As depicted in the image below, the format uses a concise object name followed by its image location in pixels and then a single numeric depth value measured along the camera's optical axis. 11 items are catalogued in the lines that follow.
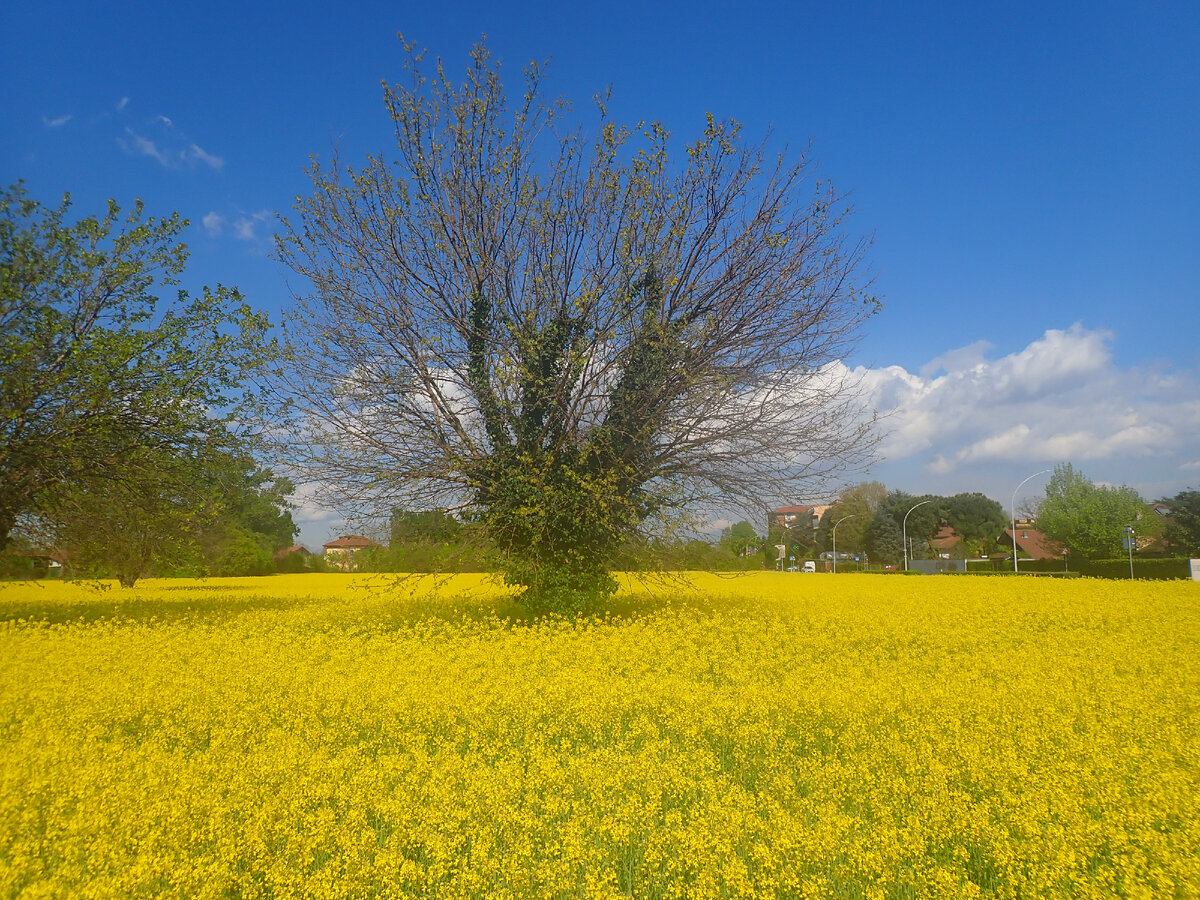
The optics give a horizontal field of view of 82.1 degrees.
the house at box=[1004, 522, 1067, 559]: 70.75
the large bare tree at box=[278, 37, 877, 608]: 12.45
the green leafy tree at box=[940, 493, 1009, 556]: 82.56
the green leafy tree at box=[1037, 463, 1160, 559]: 59.59
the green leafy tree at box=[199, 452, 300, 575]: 14.00
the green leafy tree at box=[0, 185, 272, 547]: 12.42
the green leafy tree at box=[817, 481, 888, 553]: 72.38
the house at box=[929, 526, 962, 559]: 80.19
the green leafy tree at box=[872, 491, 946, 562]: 78.25
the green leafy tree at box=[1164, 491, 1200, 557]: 55.94
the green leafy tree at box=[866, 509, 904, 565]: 71.69
